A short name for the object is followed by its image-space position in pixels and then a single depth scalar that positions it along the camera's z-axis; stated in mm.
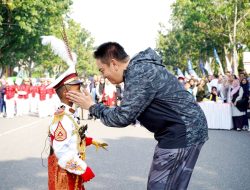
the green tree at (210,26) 19994
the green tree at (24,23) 15481
